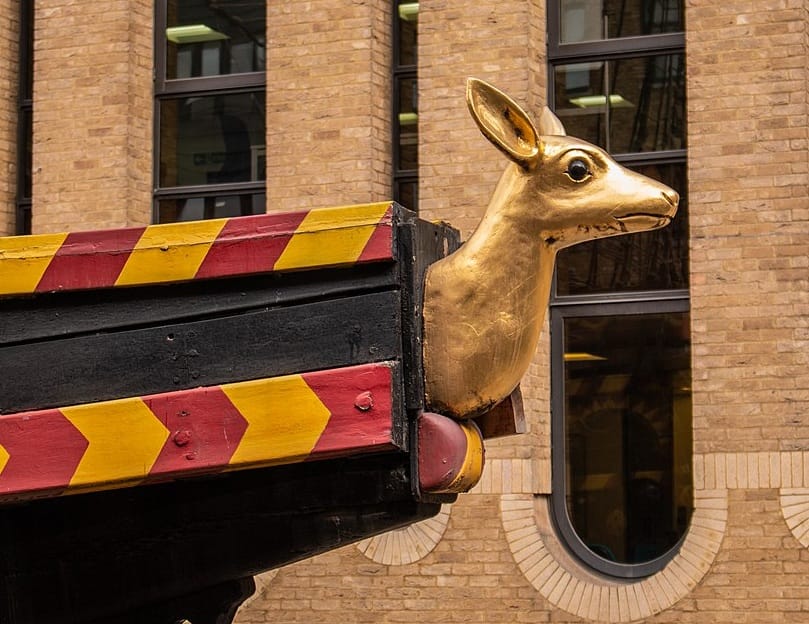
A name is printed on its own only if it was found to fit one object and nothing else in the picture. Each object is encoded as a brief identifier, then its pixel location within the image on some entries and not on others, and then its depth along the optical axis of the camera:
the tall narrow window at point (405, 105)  10.57
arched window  9.49
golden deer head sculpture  3.80
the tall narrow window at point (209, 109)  10.95
